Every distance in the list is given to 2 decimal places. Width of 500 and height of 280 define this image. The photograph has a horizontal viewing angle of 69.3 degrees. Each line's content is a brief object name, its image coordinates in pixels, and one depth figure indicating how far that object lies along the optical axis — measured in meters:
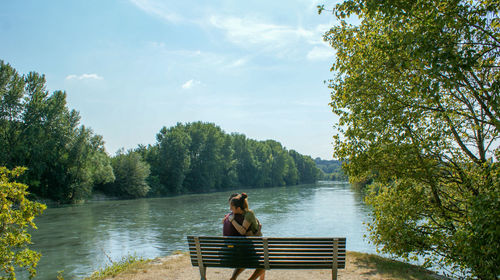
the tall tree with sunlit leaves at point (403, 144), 7.81
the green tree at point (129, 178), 55.34
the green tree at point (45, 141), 41.91
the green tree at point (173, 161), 66.88
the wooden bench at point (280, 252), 5.84
